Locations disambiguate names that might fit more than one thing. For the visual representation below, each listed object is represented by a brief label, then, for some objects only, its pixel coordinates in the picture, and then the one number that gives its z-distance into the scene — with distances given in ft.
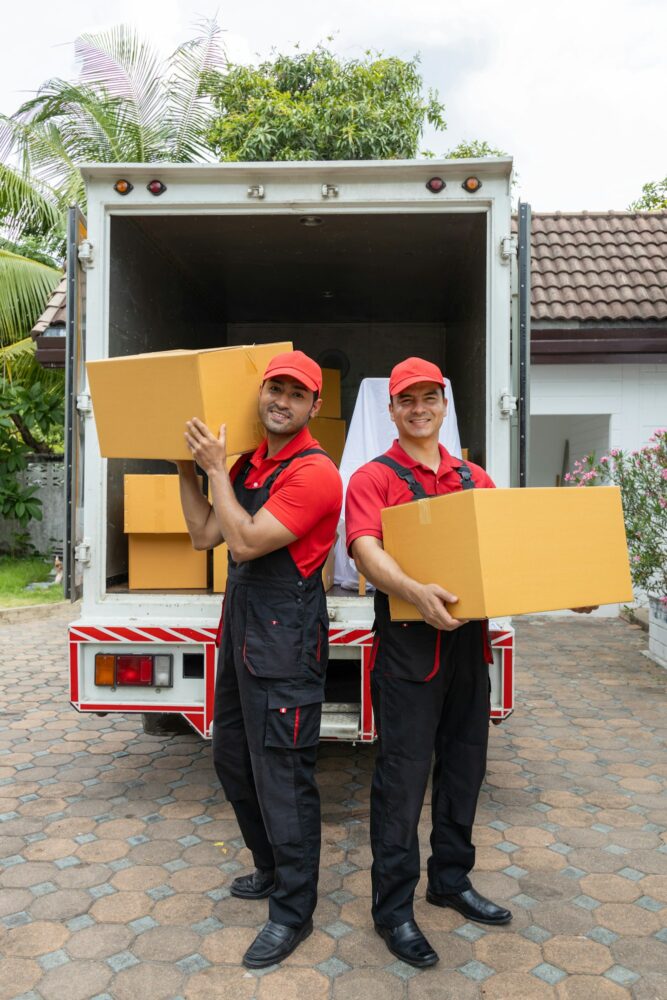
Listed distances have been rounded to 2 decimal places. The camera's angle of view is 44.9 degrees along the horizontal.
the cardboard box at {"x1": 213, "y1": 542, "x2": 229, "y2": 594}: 11.18
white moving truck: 10.51
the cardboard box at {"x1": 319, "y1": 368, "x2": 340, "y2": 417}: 16.26
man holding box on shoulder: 7.55
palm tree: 40.42
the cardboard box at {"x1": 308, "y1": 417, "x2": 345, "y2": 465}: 16.28
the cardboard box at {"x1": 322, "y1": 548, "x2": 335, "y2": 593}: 11.48
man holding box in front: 7.68
